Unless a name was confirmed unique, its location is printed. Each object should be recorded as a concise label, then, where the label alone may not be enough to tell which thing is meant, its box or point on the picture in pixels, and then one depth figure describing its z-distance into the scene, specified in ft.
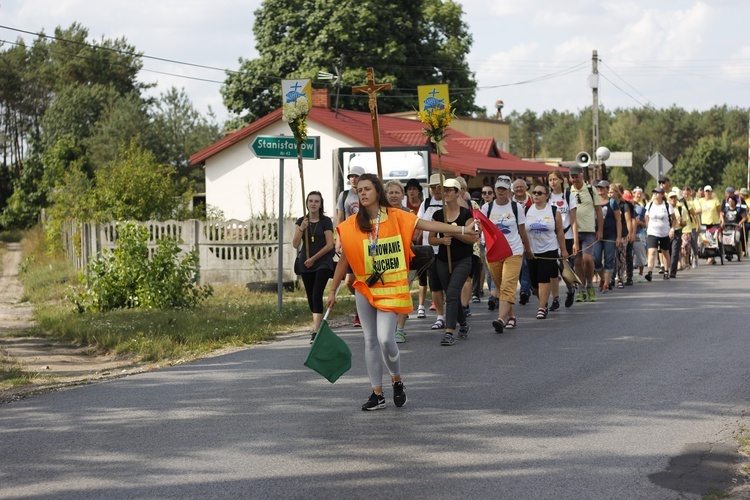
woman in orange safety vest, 25.98
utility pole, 126.41
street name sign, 47.70
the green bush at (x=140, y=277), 53.57
